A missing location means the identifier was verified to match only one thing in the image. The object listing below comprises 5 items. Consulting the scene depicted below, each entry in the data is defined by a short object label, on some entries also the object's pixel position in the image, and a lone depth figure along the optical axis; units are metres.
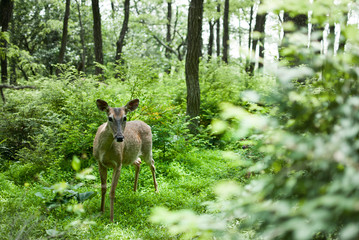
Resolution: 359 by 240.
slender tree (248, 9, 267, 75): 17.51
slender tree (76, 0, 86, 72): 19.12
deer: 4.69
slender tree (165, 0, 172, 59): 22.57
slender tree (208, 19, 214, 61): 22.53
